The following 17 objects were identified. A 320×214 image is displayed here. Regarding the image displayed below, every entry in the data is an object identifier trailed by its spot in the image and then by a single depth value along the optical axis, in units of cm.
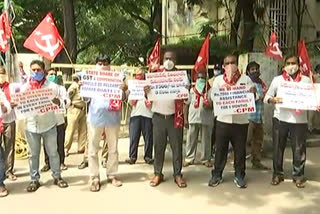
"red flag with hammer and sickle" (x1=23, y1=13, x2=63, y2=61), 748
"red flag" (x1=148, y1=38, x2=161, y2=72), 773
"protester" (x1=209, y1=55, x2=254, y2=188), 700
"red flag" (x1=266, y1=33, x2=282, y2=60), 862
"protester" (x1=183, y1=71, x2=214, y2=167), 827
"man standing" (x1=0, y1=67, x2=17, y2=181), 684
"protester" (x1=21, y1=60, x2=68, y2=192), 685
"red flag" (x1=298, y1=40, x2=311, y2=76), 727
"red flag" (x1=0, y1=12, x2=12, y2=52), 842
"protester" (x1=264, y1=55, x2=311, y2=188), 704
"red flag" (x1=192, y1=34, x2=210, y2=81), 803
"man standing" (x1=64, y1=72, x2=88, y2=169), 889
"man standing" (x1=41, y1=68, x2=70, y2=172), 775
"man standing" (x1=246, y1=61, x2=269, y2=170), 793
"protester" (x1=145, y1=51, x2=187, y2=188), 710
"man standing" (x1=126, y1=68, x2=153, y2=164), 863
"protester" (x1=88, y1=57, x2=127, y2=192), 693
